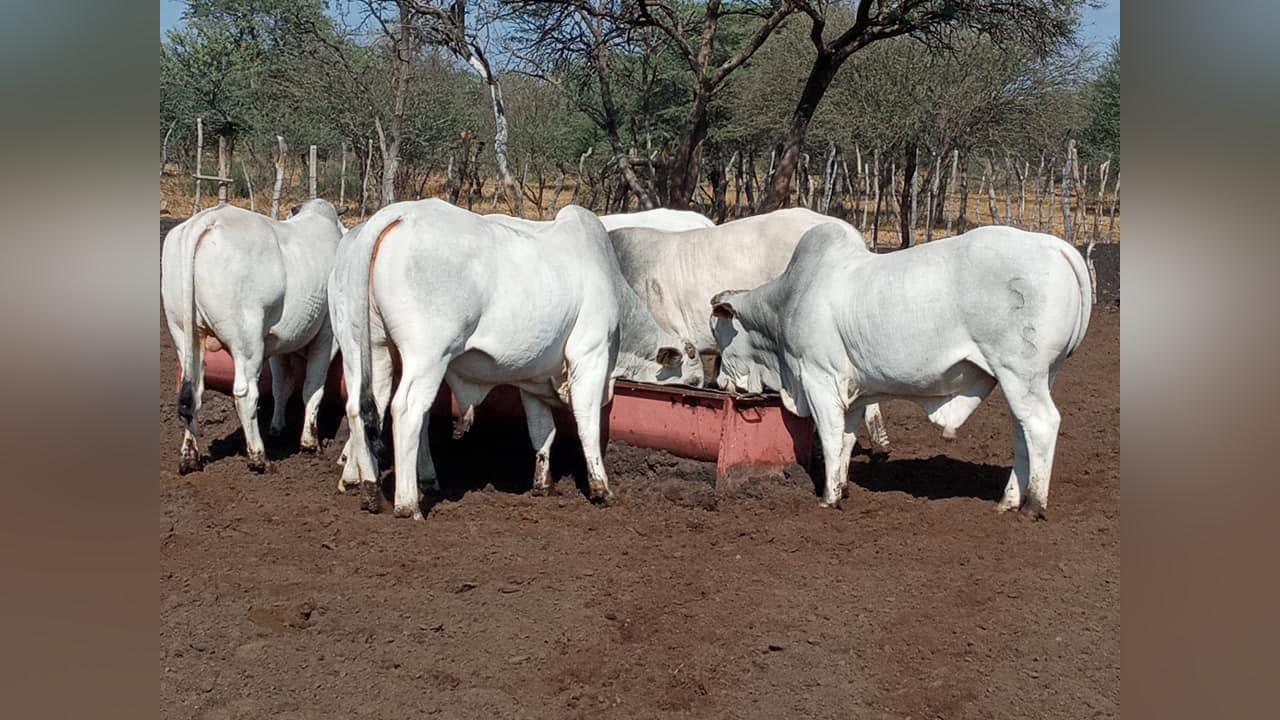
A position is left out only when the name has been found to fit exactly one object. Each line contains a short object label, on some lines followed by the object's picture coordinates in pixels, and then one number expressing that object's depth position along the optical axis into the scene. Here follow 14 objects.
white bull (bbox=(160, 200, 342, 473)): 7.03
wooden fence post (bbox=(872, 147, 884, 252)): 20.09
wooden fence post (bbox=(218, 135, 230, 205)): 15.41
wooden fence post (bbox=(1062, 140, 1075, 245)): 15.32
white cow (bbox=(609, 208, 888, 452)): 8.35
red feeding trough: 6.61
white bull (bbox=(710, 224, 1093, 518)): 5.98
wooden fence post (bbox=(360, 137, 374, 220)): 21.80
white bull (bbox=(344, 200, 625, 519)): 5.93
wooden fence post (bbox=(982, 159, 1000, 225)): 16.49
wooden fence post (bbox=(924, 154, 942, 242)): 18.33
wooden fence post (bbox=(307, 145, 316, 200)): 16.80
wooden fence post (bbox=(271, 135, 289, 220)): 14.57
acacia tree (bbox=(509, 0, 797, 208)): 12.55
